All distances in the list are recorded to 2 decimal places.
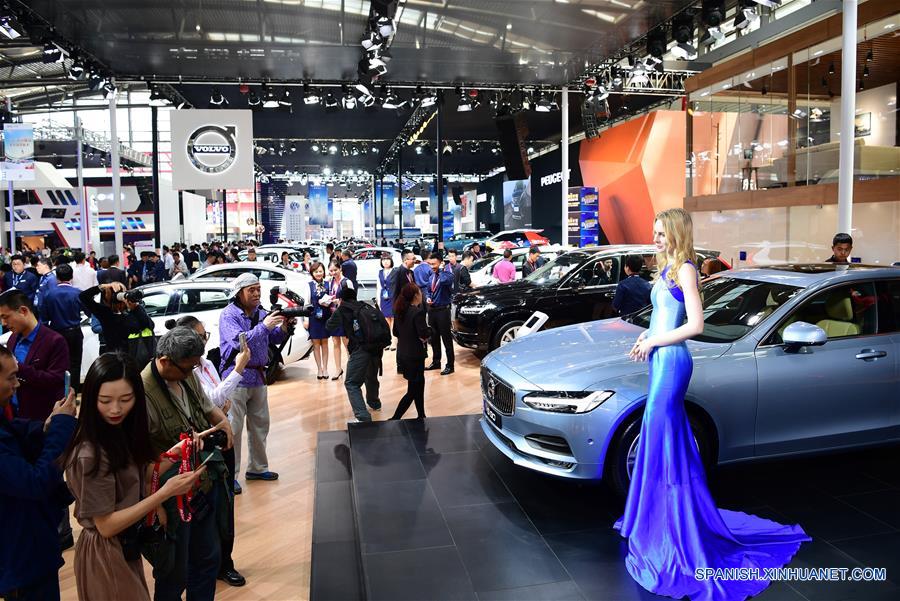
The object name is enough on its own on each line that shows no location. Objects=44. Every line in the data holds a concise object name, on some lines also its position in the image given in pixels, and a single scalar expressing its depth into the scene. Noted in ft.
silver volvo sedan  12.53
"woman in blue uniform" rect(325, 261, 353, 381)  25.61
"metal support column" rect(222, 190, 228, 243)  115.33
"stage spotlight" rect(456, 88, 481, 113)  56.48
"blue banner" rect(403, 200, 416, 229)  161.99
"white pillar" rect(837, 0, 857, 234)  27.50
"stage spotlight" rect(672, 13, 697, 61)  38.64
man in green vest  8.80
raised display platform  10.47
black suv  28.81
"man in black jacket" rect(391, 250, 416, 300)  28.35
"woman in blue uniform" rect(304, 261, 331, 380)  28.14
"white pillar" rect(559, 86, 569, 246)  56.01
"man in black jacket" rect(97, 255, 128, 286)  33.12
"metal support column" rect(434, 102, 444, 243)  62.00
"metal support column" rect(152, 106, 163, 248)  59.67
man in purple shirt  14.75
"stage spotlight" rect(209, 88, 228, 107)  54.49
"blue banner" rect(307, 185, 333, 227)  158.30
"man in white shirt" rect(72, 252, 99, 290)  35.34
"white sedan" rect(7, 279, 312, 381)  26.09
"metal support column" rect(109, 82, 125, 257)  53.06
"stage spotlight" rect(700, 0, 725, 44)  35.22
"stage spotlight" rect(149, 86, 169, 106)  54.19
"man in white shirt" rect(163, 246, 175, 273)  58.13
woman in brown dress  6.87
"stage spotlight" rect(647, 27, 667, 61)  42.10
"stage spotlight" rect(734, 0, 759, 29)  35.12
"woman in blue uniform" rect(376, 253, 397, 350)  34.27
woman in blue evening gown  10.21
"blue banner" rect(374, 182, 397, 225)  151.43
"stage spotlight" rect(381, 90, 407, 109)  55.83
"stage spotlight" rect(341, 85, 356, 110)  57.16
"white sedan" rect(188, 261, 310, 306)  35.50
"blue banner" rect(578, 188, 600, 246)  60.70
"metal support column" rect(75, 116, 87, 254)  77.20
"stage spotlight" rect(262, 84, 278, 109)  54.03
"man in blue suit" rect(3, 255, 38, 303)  31.83
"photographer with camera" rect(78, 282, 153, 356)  18.99
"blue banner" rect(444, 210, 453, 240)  145.69
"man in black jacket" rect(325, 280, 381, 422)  19.79
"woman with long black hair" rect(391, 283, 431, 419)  19.60
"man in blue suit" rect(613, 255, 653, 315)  21.24
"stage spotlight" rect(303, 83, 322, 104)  54.75
